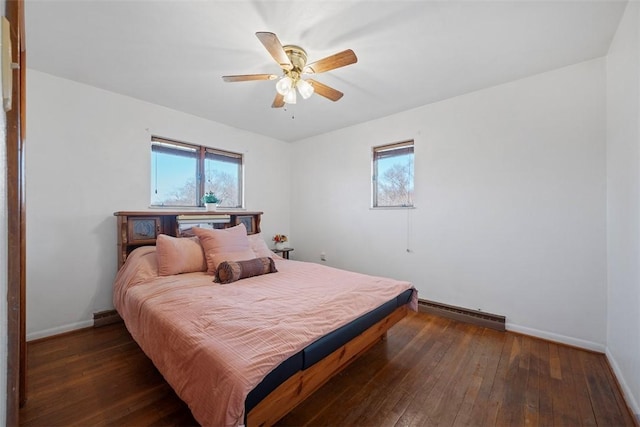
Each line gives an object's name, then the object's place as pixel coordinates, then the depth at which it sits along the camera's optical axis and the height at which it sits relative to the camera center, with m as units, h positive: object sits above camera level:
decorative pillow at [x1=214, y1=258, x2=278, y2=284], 2.36 -0.55
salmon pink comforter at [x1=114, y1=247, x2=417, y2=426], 1.15 -0.65
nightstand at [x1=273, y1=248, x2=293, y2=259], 4.19 -0.65
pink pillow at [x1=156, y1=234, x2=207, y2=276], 2.47 -0.42
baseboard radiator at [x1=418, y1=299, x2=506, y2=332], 2.64 -1.13
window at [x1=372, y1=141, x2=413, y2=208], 3.41 +0.51
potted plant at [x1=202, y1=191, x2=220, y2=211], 3.40 +0.16
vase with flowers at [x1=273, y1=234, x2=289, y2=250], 4.31 -0.46
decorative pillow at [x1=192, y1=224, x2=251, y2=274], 2.64 -0.31
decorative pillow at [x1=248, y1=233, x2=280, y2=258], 3.12 -0.42
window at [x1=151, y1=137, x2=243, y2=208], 3.23 +0.54
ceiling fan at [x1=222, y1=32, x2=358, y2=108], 1.77 +1.07
